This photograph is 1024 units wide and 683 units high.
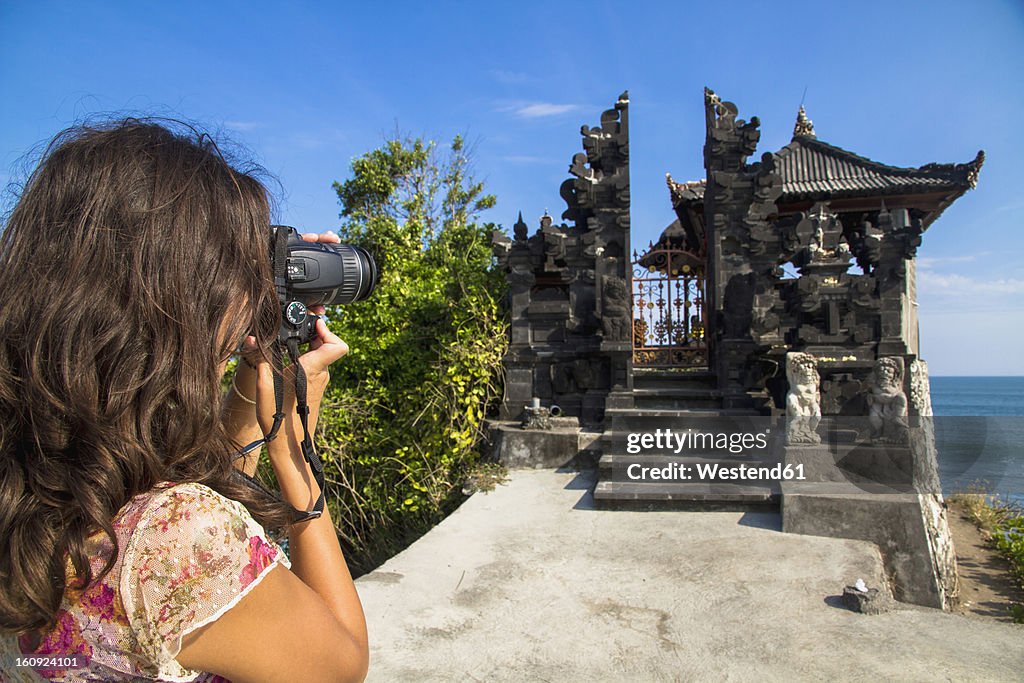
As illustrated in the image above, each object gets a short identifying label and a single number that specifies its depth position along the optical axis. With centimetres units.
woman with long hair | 81
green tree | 644
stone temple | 477
